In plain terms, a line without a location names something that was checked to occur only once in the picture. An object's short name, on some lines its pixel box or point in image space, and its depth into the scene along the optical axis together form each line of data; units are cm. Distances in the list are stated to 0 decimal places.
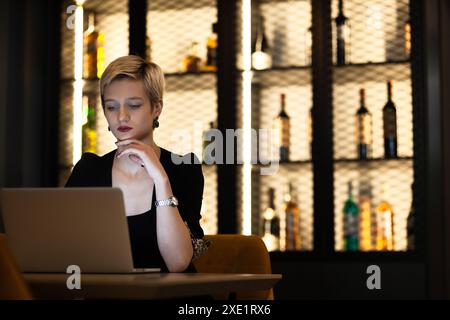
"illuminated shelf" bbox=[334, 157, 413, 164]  363
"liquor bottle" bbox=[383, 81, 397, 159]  364
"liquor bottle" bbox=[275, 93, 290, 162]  378
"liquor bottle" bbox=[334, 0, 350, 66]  371
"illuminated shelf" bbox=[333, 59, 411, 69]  366
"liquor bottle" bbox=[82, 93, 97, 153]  394
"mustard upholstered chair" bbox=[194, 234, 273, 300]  217
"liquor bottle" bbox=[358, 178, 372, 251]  362
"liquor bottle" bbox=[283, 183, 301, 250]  368
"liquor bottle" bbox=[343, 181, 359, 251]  362
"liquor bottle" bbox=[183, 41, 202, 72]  393
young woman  188
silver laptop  147
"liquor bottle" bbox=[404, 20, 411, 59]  366
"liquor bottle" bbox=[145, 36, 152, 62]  394
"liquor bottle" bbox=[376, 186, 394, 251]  360
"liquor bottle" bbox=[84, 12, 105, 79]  400
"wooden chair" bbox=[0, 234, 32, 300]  120
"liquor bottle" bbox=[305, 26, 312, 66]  373
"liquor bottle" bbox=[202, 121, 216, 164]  381
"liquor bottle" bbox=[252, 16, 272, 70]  384
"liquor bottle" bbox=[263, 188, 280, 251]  372
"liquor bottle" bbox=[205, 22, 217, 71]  388
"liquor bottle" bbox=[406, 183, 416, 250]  350
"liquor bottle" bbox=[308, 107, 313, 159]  366
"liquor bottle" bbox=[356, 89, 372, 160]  367
